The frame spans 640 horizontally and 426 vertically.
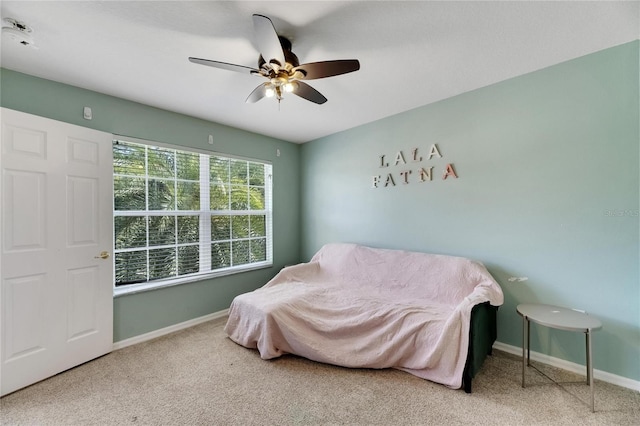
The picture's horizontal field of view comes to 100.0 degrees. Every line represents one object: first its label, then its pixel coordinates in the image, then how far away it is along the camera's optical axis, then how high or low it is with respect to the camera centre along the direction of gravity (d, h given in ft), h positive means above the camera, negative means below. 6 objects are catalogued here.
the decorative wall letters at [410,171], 9.58 +1.54
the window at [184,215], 9.27 -0.02
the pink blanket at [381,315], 6.70 -2.95
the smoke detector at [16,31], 5.45 +3.89
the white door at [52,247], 6.55 -0.86
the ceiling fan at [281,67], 5.13 +3.16
